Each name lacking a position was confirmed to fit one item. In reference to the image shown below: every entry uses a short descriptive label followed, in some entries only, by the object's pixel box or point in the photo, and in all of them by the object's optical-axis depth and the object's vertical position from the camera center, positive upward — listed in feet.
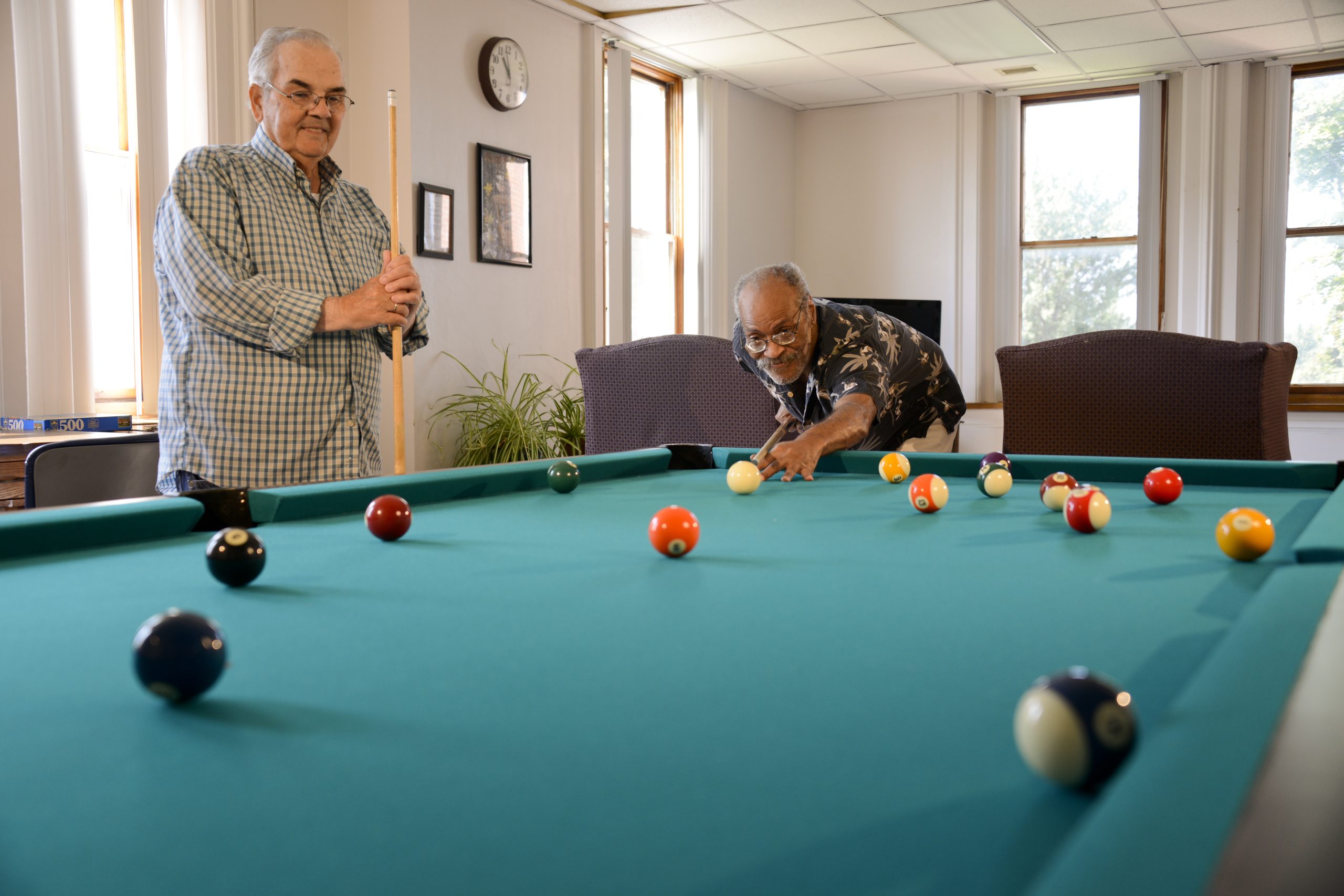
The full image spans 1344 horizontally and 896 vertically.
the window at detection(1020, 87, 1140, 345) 23.35 +3.70
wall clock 16.58 +4.89
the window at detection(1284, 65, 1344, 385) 21.39 +3.06
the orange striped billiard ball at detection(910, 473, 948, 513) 5.91 -0.62
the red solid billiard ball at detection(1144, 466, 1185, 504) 6.06 -0.59
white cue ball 6.91 -0.61
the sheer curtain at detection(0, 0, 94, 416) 11.46 +1.87
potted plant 16.11 -0.56
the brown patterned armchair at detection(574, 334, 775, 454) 13.42 -0.17
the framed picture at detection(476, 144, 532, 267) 16.72 +2.84
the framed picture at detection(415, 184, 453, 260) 15.60 +2.40
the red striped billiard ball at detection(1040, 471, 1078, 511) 5.87 -0.59
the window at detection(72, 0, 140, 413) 12.58 +2.18
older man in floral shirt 8.20 +0.15
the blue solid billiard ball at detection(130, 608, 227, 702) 2.56 -0.65
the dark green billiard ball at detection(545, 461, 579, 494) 6.90 -0.60
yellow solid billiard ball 4.24 -0.61
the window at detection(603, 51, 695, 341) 21.99 +3.76
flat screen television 23.93 +1.56
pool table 1.70 -0.76
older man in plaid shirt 7.47 +0.58
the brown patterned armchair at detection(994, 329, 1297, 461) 11.51 -0.17
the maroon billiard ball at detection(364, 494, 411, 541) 5.00 -0.62
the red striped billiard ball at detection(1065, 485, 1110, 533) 5.11 -0.62
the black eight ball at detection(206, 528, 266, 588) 3.92 -0.63
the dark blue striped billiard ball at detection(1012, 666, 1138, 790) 1.99 -0.65
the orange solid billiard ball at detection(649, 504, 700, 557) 4.55 -0.63
